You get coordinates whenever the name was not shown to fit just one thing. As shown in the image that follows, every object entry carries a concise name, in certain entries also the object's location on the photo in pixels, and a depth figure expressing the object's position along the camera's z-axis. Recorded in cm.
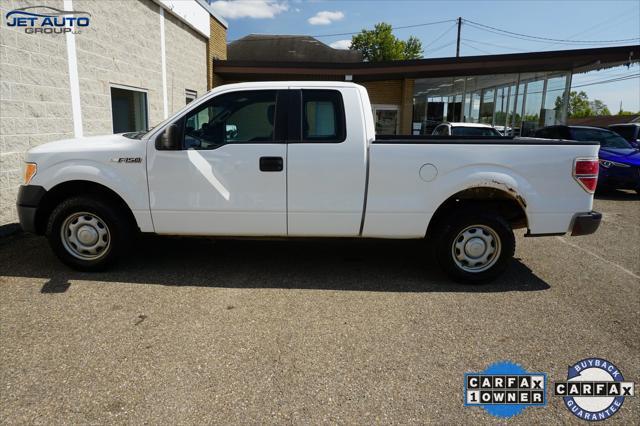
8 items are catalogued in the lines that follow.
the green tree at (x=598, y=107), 11224
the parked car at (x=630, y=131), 1467
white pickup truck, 441
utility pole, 4405
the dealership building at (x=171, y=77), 641
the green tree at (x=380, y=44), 6300
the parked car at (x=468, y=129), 1098
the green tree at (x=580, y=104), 10138
